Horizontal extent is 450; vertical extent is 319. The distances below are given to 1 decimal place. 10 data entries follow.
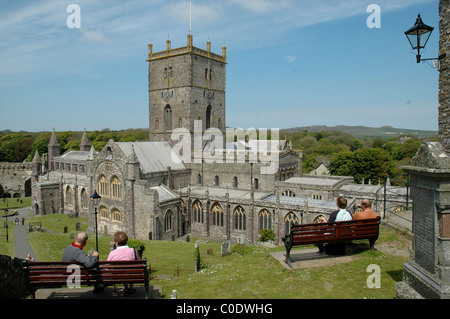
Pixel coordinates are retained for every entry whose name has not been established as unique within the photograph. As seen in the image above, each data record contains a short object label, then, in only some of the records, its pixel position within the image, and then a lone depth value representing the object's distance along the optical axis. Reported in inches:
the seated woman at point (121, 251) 309.9
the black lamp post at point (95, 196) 722.7
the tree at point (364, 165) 2006.6
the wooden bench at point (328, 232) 388.2
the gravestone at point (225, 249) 854.5
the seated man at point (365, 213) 413.0
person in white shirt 409.7
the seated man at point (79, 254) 294.7
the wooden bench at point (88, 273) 294.7
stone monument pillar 248.5
